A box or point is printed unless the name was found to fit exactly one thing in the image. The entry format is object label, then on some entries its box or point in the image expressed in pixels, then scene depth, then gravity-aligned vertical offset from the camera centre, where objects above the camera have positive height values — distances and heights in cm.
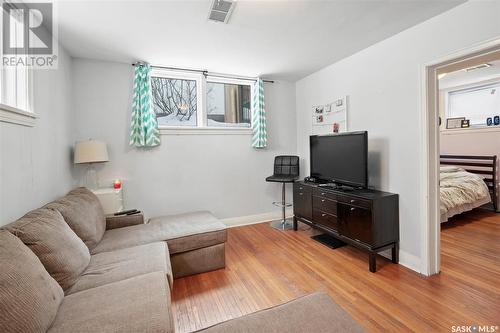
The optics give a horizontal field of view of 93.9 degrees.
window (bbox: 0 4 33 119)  167 +66
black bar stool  369 -10
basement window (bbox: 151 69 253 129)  342 +103
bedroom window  452 +123
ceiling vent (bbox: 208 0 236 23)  187 +131
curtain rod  332 +141
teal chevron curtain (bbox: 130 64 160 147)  308 +74
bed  350 -35
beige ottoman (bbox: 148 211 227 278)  227 -80
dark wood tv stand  233 -59
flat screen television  256 +8
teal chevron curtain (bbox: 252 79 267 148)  379 +77
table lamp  264 +17
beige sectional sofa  102 -70
